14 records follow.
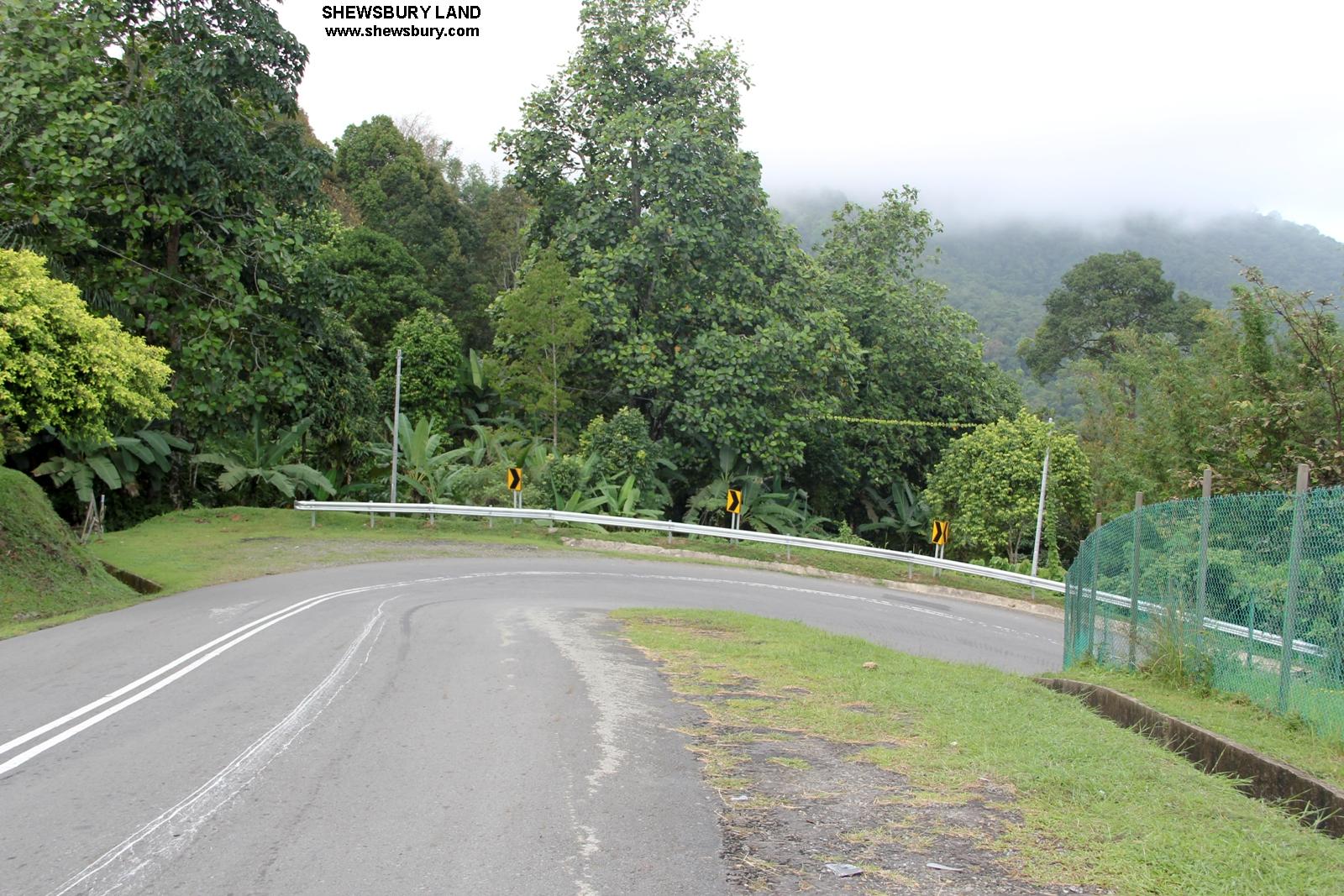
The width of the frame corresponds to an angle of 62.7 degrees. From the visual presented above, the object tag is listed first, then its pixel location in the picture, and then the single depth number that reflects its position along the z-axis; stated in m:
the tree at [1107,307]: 63.38
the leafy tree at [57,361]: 14.77
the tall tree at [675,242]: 33.50
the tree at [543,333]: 33.31
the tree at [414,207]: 50.62
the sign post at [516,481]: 30.72
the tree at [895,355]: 40.62
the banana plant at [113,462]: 25.73
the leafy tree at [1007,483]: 33.94
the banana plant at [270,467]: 30.45
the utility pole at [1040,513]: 30.55
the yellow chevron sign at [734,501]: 31.53
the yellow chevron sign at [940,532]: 30.64
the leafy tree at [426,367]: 40.53
